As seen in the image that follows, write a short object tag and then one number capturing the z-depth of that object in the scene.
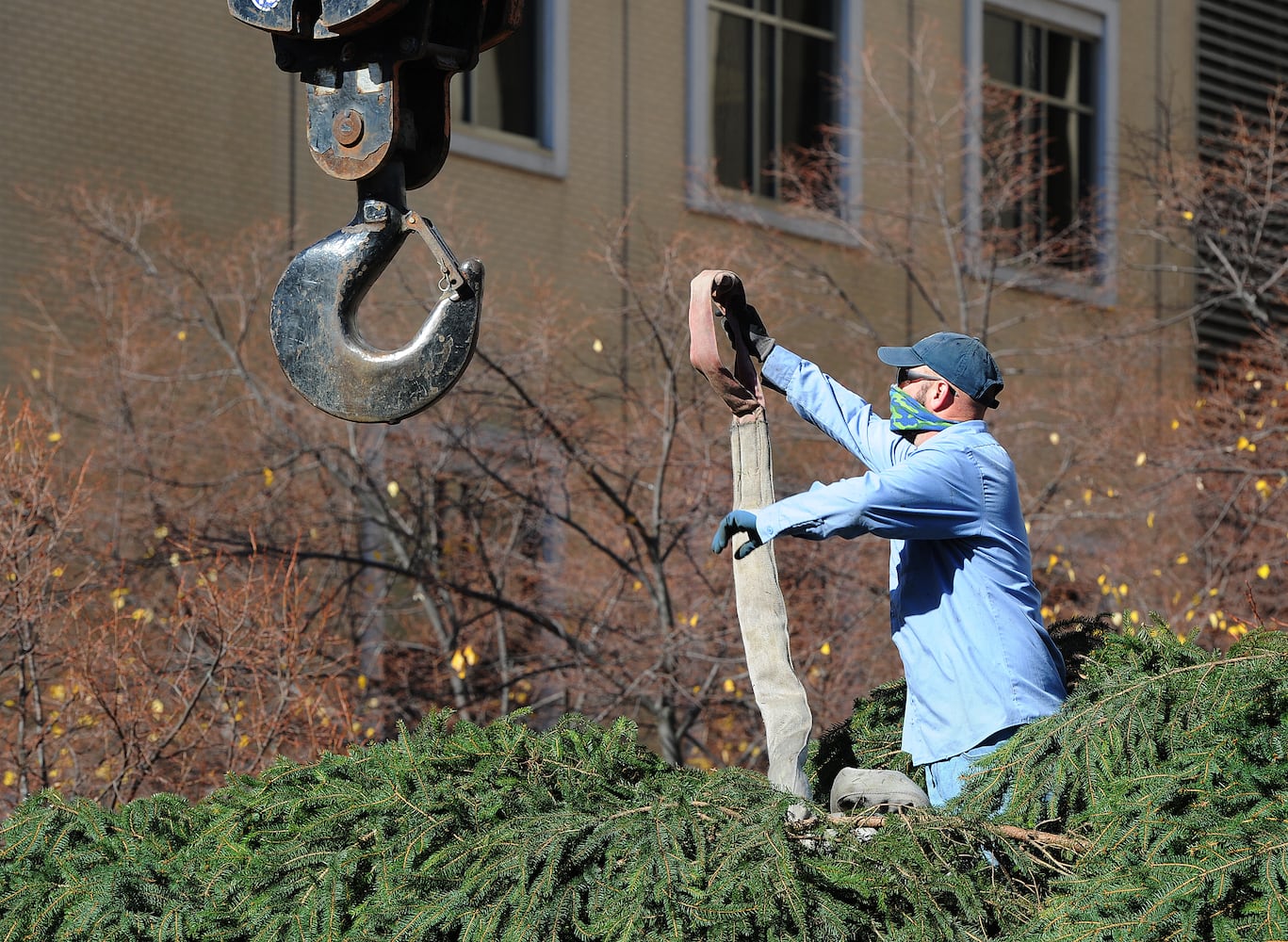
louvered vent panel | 37.22
